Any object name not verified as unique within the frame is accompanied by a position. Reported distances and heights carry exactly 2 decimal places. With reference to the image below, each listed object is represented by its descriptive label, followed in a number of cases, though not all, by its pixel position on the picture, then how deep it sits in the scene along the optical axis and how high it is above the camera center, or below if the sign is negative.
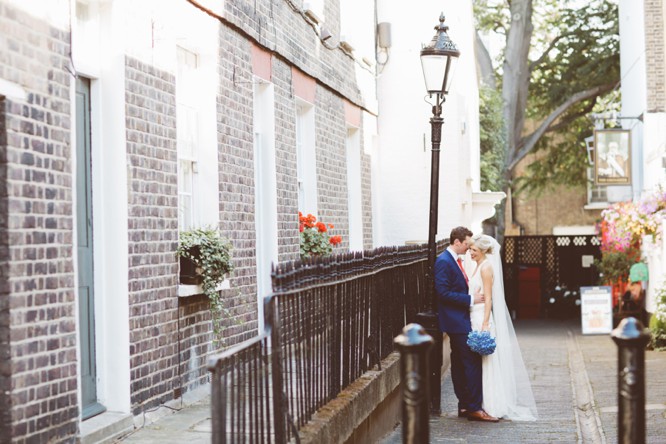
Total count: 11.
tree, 31.20 +4.82
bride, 11.05 -1.21
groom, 11.03 -0.94
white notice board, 21.06 -1.71
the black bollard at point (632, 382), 5.24 -0.78
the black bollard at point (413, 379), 5.10 -0.72
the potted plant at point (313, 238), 12.41 -0.09
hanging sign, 23.71 +1.45
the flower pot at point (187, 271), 8.33 -0.29
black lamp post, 11.27 +1.17
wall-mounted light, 17.69 +3.19
